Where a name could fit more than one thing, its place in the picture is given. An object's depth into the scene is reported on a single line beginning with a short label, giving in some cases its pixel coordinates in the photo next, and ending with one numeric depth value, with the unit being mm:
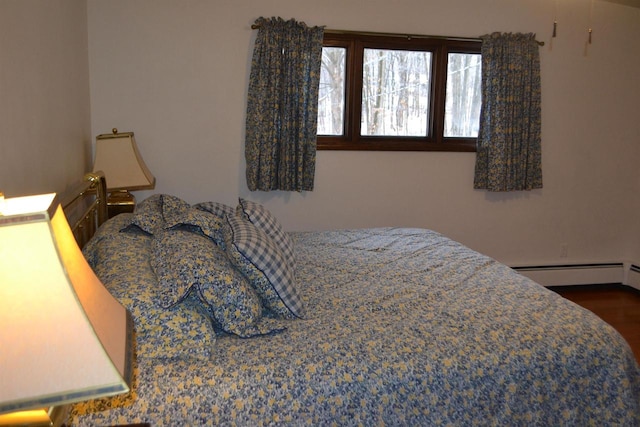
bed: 1389
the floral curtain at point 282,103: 3445
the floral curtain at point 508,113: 3822
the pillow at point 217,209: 2457
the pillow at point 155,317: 1441
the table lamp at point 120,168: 2781
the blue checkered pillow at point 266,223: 2242
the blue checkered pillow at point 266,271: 1731
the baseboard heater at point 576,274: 4305
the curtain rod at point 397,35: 3592
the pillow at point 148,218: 2066
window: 3730
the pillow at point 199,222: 1972
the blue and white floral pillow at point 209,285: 1516
